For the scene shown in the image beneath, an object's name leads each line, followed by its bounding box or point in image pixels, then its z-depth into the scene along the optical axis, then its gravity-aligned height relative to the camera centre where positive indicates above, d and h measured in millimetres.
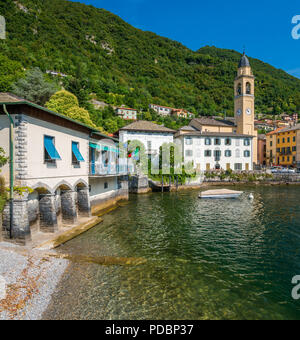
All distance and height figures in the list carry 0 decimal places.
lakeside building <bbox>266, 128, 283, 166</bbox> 69000 +6661
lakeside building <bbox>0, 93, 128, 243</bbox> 11109 +126
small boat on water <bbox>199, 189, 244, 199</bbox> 32438 -4078
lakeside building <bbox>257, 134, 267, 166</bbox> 75625 +6551
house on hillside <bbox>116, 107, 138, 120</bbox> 89375 +23520
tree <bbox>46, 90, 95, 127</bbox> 33188 +10168
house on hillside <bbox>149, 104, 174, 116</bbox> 113231 +31936
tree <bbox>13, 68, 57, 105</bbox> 39719 +15723
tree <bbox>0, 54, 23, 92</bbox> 42288 +22580
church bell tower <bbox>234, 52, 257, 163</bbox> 61688 +19840
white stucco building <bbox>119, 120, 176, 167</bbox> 48750 +7649
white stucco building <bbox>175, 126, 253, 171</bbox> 53969 +4602
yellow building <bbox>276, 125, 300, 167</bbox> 62219 +6336
